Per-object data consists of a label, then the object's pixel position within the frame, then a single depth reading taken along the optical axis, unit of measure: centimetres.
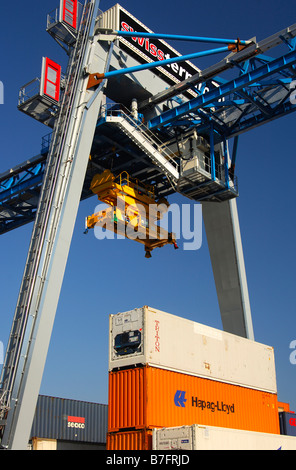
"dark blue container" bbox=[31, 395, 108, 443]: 2814
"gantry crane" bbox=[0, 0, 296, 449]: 2081
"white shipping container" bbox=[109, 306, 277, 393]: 1817
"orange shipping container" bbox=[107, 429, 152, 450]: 1681
